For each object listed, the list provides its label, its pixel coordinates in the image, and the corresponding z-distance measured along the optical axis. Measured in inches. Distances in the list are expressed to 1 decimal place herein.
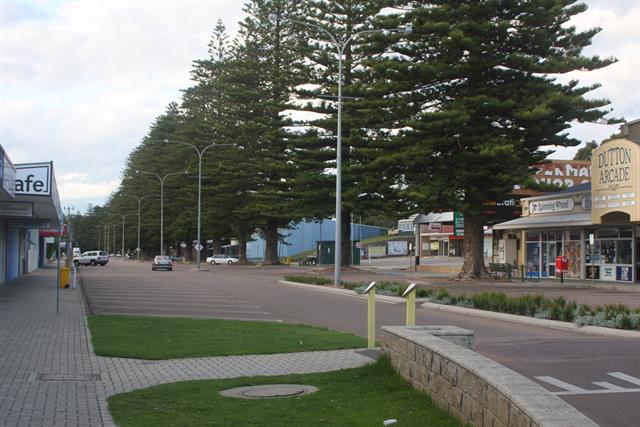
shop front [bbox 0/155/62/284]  906.7
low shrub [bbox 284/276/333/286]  1299.2
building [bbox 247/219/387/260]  4468.5
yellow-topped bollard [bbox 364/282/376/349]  455.5
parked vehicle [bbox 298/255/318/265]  3206.2
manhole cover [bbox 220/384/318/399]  330.0
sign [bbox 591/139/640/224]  1279.5
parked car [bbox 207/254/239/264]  3262.8
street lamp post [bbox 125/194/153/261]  3886.1
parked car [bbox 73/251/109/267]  2942.9
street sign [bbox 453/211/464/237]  1874.1
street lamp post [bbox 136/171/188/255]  3063.0
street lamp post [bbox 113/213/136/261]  4373.5
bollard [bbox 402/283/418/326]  423.8
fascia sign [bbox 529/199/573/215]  1535.4
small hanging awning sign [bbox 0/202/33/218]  1071.0
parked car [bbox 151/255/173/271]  2309.3
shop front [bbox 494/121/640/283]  1311.5
